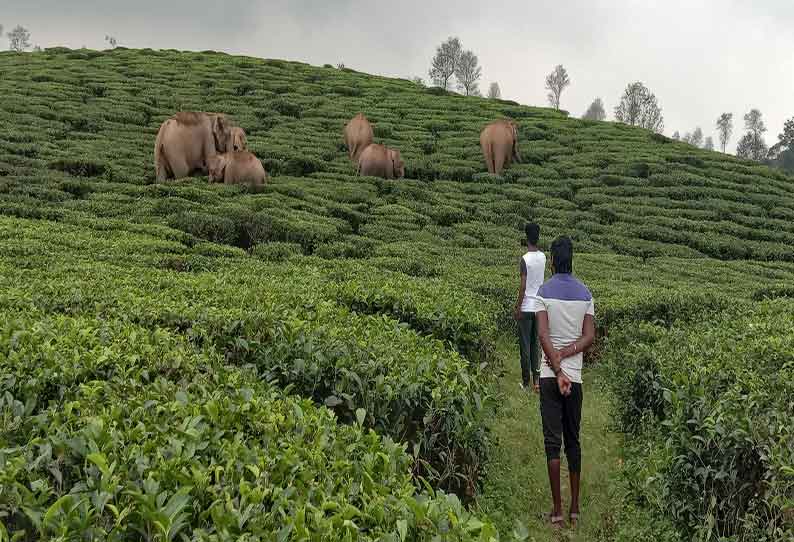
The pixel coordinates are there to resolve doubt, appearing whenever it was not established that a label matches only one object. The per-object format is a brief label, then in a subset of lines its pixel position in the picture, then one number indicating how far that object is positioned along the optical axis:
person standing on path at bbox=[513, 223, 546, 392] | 7.85
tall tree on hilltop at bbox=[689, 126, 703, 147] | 151.95
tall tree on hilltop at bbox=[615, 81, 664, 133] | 78.62
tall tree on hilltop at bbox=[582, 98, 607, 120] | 137.75
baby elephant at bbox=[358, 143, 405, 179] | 22.30
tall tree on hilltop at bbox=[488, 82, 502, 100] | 128.76
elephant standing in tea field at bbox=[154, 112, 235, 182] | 18.89
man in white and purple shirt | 5.25
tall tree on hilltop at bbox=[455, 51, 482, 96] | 89.53
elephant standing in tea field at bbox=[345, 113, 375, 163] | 24.36
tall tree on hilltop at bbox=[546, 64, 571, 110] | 99.75
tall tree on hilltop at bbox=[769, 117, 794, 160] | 72.31
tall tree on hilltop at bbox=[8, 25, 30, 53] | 105.38
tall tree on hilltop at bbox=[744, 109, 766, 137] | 98.62
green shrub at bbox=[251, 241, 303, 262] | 12.92
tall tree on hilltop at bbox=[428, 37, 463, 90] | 86.31
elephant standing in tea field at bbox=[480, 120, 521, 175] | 24.66
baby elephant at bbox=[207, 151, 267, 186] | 18.67
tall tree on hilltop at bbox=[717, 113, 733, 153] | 112.19
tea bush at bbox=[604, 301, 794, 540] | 4.11
